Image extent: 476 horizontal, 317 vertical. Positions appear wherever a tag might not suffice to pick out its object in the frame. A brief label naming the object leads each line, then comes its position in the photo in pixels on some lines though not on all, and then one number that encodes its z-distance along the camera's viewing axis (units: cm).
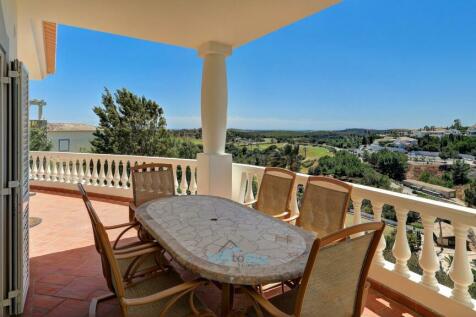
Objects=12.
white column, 448
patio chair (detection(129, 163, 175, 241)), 338
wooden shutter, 214
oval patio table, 146
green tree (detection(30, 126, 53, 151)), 1581
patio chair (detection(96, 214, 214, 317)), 136
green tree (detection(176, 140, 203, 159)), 1638
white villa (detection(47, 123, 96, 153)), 1988
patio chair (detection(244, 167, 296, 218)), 296
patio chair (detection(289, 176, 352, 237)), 240
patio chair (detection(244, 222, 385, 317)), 120
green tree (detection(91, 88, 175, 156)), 1788
